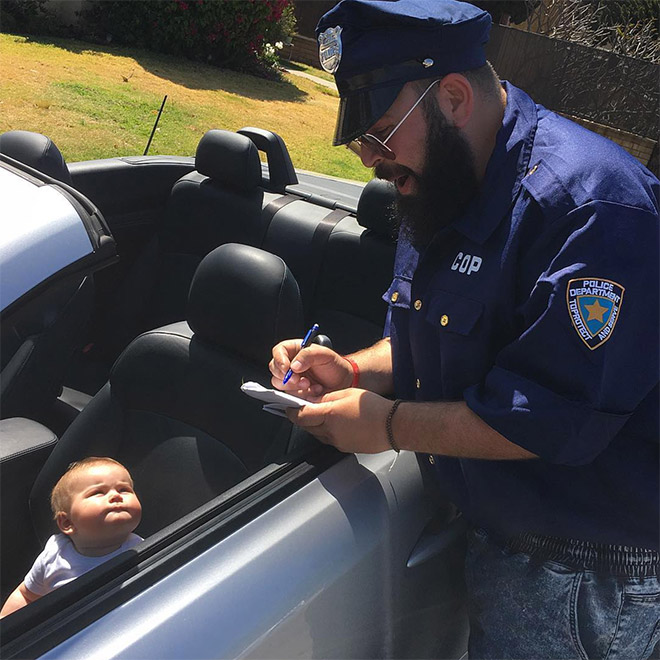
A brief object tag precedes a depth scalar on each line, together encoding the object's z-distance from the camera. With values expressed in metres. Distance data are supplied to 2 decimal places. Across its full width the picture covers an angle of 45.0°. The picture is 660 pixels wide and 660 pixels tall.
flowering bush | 11.04
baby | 1.76
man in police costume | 1.35
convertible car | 1.33
